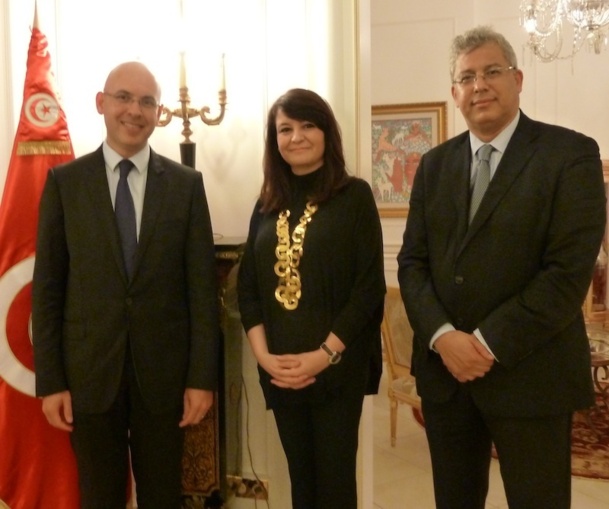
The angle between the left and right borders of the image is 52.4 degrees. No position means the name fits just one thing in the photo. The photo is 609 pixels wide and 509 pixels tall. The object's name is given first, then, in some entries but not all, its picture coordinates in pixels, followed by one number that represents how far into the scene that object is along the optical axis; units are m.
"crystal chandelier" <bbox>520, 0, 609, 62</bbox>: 3.81
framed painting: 5.07
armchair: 3.30
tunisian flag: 1.97
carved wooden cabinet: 2.10
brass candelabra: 2.20
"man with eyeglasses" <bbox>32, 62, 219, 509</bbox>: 1.67
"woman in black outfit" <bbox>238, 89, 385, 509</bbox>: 1.67
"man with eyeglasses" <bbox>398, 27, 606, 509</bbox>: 1.41
